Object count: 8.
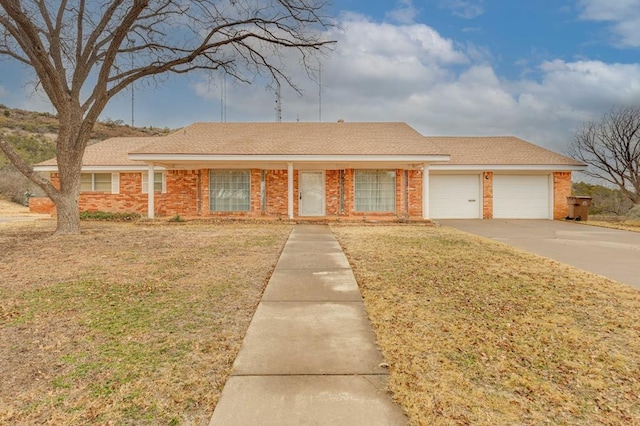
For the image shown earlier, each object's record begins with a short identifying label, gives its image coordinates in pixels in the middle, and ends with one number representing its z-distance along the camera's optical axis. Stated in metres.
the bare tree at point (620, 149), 19.84
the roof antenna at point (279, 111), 23.34
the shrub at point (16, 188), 26.72
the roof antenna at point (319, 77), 12.88
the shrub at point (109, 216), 17.27
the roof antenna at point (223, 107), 23.32
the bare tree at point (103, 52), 11.35
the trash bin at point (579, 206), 17.48
